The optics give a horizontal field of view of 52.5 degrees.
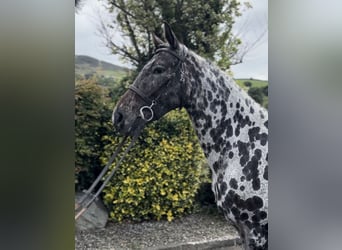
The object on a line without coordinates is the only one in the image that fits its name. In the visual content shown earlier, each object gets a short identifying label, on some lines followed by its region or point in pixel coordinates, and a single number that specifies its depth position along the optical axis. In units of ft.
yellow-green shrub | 11.00
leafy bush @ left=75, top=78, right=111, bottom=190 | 10.53
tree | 10.93
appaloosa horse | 6.49
